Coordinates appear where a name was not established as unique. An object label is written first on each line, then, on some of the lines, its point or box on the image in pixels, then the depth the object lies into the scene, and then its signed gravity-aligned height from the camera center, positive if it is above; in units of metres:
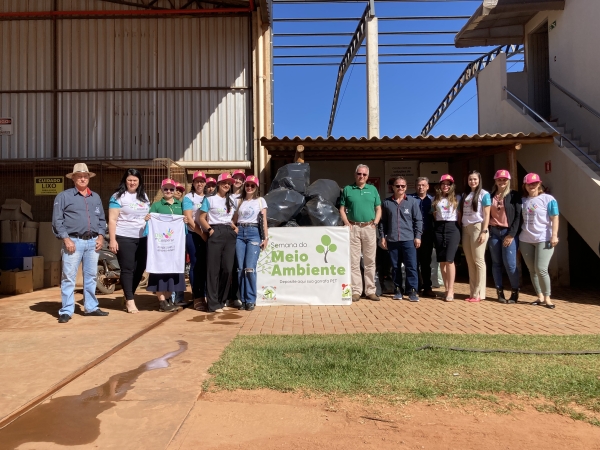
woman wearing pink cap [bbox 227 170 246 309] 7.30 -0.45
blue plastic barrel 9.80 -0.44
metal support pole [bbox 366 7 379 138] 13.42 +3.83
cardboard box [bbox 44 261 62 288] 10.63 -0.82
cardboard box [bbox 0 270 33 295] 9.26 -0.88
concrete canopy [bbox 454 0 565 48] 11.66 +5.04
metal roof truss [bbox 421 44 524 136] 17.82 +6.67
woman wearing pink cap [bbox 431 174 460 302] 8.00 +0.03
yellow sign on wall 12.47 +1.10
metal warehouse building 13.17 +3.61
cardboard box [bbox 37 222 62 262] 10.93 -0.25
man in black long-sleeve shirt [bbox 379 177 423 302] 8.10 -0.07
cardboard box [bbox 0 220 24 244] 10.15 +0.01
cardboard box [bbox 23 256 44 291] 9.86 -0.67
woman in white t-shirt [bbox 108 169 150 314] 6.82 +0.09
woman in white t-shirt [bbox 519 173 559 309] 7.44 -0.07
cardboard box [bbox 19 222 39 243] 10.42 -0.05
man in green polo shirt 8.04 +0.11
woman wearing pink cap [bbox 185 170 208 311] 7.29 -0.41
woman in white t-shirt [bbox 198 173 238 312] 7.02 -0.11
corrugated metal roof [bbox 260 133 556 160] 9.98 +1.65
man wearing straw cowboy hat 6.25 -0.03
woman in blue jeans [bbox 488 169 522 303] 7.73 -0.04
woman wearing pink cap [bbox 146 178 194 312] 7.09 -0.60
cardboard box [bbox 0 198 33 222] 10.73 +0.43
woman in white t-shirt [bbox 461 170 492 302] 7.81 +0.00
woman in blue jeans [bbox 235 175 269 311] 7.23 -0.10
